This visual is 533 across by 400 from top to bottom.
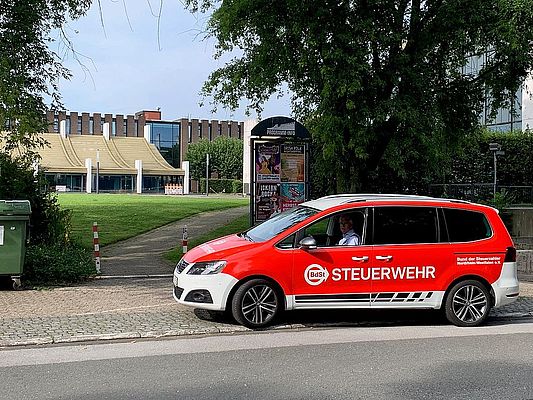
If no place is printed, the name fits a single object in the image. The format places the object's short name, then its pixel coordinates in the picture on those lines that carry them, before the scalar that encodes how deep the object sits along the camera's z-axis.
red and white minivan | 9.24
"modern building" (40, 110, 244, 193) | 89.44
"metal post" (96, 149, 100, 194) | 84.64
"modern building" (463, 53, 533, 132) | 21.53
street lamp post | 29.19
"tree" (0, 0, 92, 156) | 13.10
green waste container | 11.84
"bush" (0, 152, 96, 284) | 13.12
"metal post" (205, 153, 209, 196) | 88.91
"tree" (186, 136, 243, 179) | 98.06
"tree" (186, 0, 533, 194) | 17.28
